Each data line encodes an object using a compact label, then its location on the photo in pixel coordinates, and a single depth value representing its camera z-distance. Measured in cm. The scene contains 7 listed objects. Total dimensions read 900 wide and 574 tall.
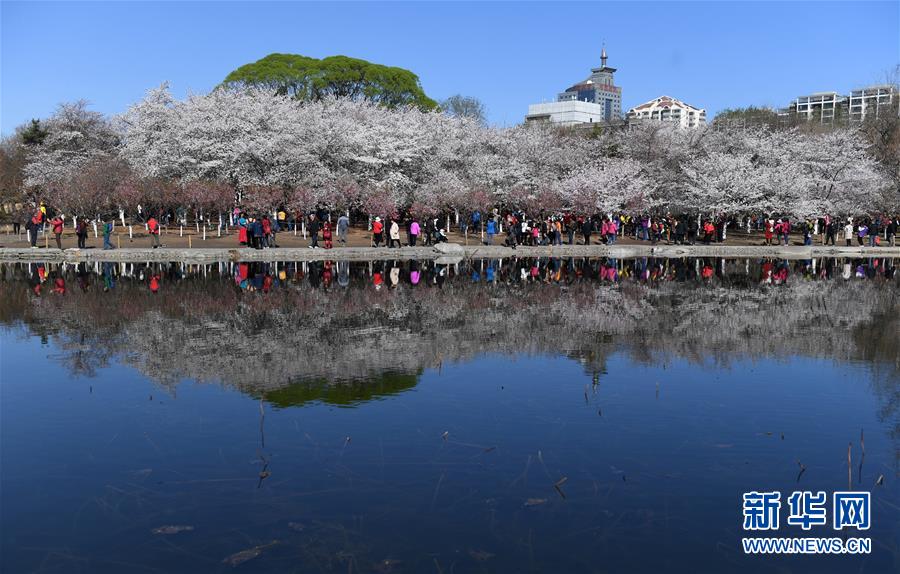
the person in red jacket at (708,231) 4925
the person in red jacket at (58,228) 3684
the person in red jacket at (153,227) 3866
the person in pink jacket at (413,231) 4170
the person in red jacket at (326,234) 4000
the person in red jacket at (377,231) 4094
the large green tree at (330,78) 7519
